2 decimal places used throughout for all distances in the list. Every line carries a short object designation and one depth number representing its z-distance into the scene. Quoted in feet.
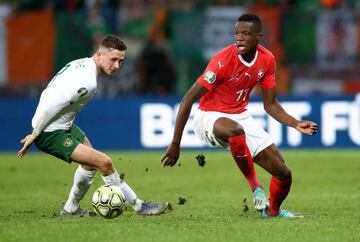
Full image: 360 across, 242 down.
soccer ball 63.51
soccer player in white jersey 63.93
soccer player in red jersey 65.62
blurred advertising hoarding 129.80
